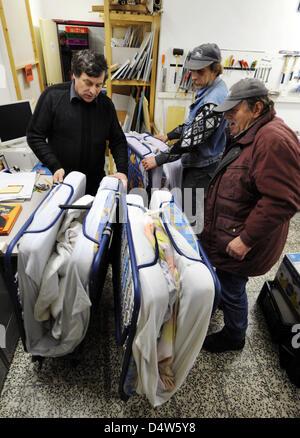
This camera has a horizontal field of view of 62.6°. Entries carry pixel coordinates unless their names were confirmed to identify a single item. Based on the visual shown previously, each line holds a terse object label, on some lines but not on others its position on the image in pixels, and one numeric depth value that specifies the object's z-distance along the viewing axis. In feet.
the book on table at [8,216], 4.30
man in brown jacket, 3.31
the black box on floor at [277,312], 5.15
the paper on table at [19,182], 5.27
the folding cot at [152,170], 6.57
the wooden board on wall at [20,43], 8.09
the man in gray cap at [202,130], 5.11
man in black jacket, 4.71
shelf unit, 8.35
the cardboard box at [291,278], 5.22
